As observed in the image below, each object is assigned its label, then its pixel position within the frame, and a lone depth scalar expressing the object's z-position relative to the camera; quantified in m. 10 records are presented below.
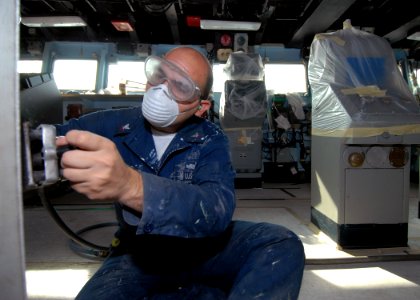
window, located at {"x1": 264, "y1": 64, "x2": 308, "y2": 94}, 5.74
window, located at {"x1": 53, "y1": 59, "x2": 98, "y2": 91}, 5.57
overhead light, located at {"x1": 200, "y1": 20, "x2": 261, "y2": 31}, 4.53
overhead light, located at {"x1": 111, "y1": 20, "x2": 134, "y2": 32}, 4.75
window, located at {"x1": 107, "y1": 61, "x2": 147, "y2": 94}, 5.62
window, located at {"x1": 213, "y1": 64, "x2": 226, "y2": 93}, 5.58
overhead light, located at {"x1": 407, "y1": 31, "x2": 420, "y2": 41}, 4.72
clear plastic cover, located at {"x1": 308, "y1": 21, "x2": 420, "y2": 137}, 1.94
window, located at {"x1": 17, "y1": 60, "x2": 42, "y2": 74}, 5.68
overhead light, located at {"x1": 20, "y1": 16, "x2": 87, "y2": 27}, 4.54
